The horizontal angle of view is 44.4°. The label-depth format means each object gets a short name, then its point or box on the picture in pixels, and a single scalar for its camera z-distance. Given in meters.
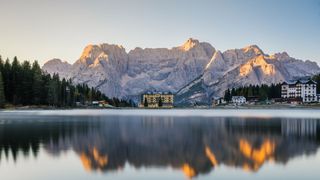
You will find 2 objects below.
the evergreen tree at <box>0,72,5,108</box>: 153.32
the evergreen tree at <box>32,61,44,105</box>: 175.75
